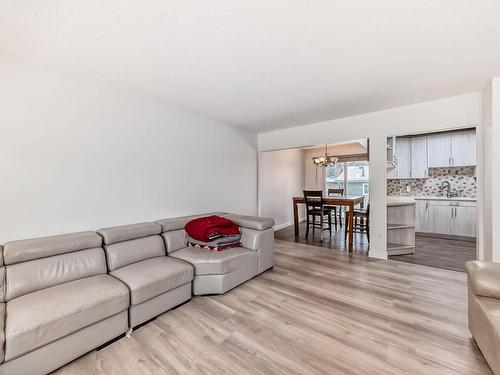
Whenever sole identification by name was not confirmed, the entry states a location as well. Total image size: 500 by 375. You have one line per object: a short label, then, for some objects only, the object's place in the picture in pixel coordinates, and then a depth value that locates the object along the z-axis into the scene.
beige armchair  1.24
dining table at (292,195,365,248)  4.05
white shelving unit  3.72
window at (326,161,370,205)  6.29
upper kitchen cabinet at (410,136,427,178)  4.94
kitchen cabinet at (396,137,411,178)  5.11
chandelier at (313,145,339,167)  5.18
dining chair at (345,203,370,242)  4.32
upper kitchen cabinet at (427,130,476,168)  4.47
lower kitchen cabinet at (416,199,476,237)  4.39
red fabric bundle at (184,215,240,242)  2.62
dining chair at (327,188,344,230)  5.40
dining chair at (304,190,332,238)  4.63
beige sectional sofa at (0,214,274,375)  1.33
